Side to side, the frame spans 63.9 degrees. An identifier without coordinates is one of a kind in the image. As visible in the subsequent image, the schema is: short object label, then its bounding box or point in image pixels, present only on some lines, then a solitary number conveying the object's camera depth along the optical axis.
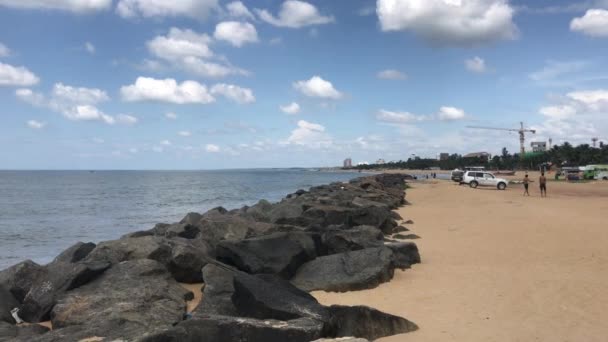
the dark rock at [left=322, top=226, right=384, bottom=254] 10.41
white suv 43.25
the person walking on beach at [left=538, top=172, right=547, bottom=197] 32.91
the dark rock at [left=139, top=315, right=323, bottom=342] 4.96
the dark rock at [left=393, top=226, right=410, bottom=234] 15.39
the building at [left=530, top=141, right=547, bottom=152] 172.12
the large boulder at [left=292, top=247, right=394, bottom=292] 8.23
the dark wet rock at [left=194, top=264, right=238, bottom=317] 6.39
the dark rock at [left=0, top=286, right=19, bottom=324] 6.95
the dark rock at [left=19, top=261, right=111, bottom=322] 7.19
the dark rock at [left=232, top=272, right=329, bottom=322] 5.59
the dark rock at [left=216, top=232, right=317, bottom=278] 8.63
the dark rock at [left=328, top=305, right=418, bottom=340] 5.58
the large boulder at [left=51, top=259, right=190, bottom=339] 6.30
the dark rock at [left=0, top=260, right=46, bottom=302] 8.02
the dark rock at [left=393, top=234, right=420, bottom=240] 14.21
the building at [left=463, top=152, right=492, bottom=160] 166.52
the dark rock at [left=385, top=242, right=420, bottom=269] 9.91
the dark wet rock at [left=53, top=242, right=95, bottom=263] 10.36
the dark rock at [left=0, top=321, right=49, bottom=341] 5.80
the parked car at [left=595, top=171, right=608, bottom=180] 55.81
